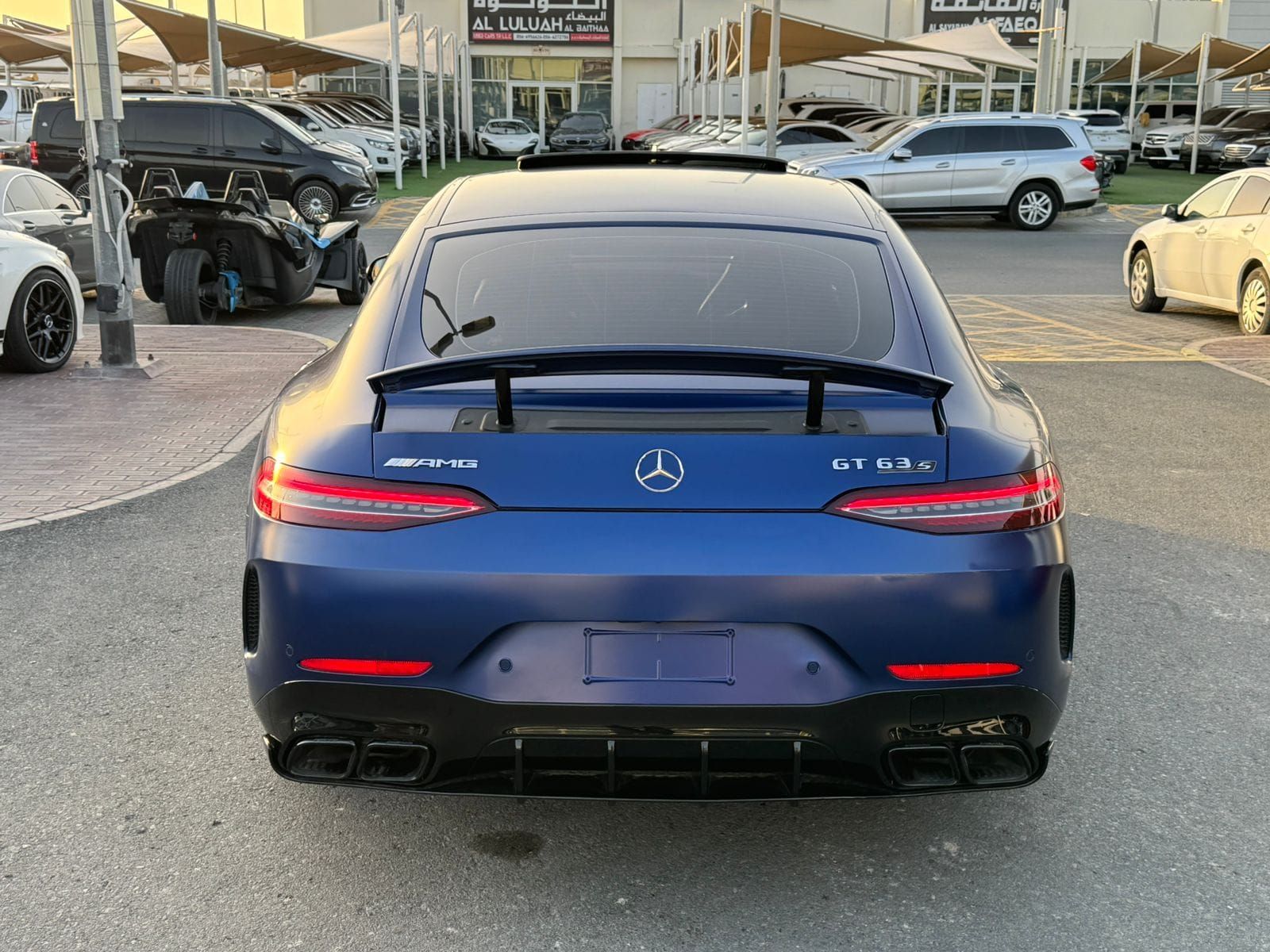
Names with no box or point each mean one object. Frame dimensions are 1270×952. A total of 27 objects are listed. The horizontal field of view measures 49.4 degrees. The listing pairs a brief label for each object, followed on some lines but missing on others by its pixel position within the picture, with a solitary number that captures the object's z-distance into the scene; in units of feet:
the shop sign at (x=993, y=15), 173.68
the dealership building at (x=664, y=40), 171.94
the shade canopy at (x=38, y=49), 129.29
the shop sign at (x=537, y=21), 170.60
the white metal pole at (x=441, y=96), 113.39
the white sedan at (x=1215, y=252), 39.55
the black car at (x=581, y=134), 148.25
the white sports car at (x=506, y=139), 149.28
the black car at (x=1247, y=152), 108.10
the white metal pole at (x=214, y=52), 98.94
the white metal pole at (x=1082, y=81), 151.60
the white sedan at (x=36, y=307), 31.17
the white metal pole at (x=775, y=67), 81.00
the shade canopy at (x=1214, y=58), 136.46
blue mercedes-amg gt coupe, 9.07
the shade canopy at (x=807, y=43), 93.25
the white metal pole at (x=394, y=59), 87.56
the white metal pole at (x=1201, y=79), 117.91
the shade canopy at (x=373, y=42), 101.86
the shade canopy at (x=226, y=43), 101.45
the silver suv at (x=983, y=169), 75.20
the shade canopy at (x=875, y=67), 123.23
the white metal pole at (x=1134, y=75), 133.80
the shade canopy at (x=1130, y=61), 149.38
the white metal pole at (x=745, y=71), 83.51
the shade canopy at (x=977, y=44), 99.96
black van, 72.95
